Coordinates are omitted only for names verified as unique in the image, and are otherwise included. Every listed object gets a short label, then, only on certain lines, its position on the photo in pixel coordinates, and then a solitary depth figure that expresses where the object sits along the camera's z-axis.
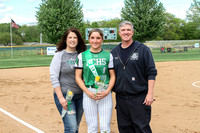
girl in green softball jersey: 3.11
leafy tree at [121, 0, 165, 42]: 41.30
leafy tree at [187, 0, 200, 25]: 63.04
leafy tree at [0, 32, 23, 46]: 80.50
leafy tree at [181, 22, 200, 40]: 79.75
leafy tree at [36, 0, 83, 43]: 39.00
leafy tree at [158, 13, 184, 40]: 82.94
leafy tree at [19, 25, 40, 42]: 95.06
